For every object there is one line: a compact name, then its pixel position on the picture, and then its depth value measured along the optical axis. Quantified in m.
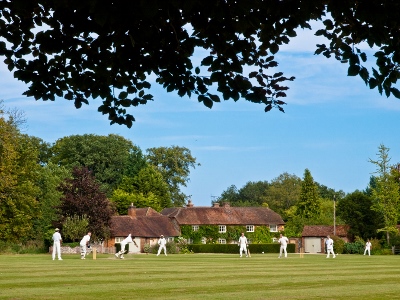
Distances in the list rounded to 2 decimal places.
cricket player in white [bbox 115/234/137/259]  39.25
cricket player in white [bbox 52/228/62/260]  36.81
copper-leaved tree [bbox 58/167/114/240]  62.28
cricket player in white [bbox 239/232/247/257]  46.62
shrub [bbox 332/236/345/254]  70.12
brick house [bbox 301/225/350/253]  78.38
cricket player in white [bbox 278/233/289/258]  45.62
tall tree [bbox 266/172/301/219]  130.50
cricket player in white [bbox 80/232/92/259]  38.22
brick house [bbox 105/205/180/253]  77.00
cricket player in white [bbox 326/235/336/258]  47.56
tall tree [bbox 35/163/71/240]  75.12
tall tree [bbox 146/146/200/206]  106.69
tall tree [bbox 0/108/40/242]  56.88
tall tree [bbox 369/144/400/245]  72.44
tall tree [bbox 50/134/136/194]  93.94
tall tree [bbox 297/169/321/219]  94.62
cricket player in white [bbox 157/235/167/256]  51.66
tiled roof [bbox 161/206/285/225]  87.62
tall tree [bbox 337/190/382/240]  76.88
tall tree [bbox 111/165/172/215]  91.44
